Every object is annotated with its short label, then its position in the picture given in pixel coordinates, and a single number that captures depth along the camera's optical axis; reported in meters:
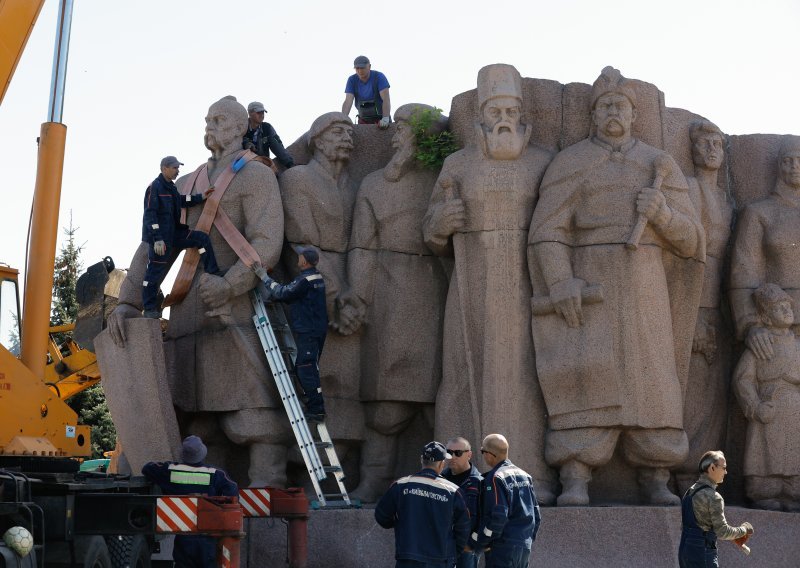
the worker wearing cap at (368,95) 15.64
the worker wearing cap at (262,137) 14.49
